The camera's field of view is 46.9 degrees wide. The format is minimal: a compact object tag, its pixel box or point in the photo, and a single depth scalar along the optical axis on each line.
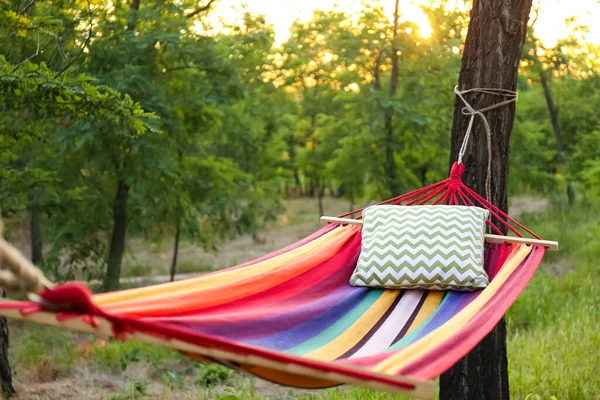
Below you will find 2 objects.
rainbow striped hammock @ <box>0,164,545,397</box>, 1.50
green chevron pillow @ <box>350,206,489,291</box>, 2.70
